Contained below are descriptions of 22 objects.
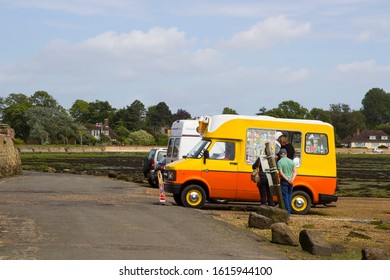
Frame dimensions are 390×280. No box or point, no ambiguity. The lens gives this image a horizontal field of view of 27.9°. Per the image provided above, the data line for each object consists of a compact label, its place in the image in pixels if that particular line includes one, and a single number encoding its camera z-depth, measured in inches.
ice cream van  892.6
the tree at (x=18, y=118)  5767.7
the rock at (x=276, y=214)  704.4
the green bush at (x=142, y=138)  6289.4
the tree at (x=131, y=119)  7623.0
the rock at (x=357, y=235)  668.7
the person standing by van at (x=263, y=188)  811.4
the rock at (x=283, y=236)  583.2
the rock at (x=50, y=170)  2132.1
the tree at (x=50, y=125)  5378.9
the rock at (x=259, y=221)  681.0
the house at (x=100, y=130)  7079.2
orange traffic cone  895.1
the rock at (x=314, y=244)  537.6
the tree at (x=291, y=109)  7711.6
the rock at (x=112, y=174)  1799.5
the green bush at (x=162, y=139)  6313.0
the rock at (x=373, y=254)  485.3
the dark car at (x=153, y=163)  1393.6
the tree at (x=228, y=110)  7273.1
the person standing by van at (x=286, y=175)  770.2
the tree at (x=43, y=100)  6678.2
